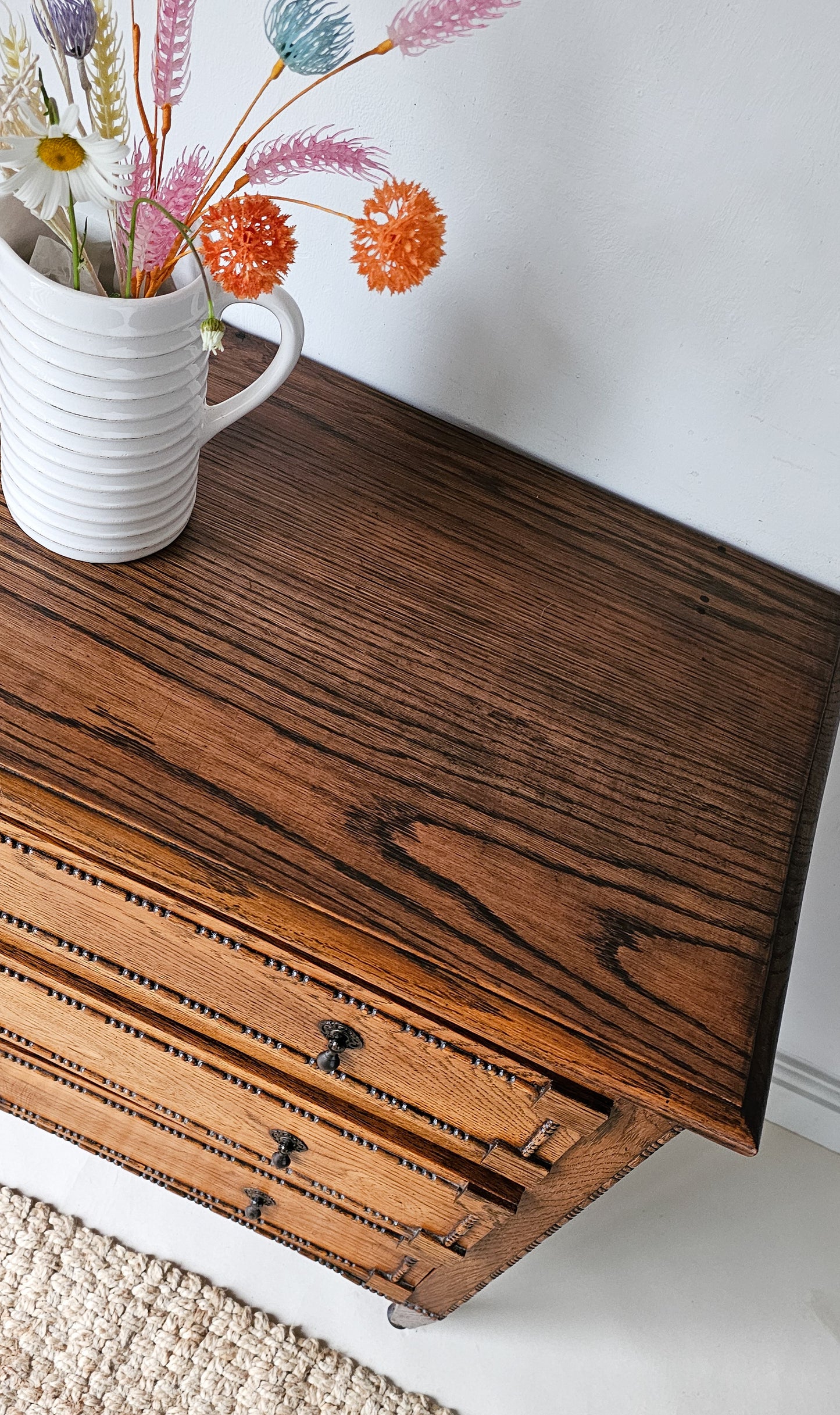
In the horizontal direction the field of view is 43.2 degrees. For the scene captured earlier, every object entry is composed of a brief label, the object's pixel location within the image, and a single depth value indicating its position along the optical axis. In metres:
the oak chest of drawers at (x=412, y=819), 0.60
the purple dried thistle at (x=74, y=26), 0.52
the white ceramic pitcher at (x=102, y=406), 0.60
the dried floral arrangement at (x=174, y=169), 0.51
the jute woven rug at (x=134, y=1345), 1.07
